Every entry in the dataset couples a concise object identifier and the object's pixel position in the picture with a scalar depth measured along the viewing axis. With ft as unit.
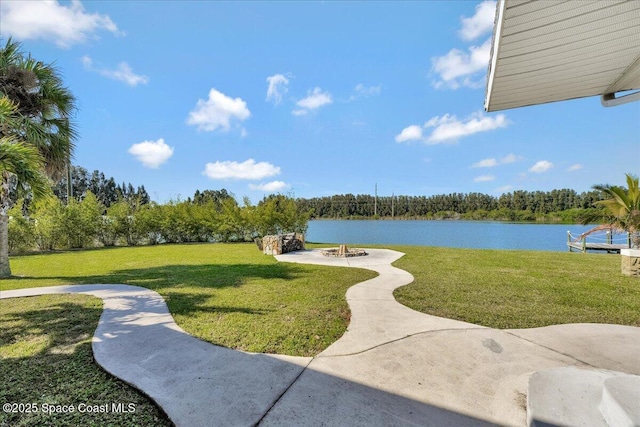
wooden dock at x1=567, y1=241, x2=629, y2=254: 50.21
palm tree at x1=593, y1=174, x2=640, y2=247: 26.84
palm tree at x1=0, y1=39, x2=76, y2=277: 20.39
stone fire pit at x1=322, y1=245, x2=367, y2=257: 32.04
